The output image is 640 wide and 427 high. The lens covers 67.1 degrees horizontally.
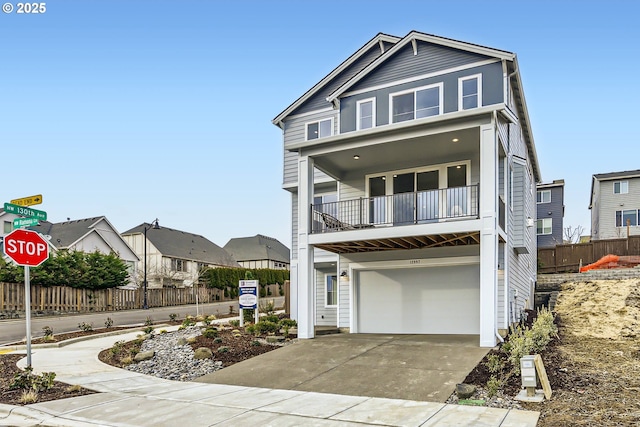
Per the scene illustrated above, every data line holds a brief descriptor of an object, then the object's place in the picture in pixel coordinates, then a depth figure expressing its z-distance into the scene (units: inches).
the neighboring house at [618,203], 1435.8
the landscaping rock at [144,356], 474.4
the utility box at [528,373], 306.3
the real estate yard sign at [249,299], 691.4
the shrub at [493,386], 318.3
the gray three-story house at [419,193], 507.5
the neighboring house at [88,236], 1597.8
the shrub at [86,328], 719.1
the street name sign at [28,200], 394.3
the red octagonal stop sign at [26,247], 374.3
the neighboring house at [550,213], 1402.6
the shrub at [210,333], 557.3
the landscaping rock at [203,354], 468.9
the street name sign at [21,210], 386.0
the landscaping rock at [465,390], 318.7
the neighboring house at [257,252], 2583.7
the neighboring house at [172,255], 1868.8
